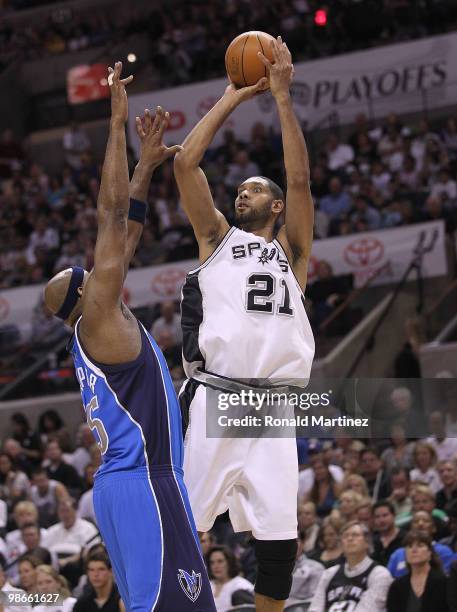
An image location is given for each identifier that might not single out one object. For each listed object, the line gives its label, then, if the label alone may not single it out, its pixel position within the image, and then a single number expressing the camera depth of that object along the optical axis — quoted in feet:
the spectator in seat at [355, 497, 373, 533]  30.91
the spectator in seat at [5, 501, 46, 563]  35.17
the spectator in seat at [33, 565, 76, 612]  29.43
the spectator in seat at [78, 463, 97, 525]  37.01
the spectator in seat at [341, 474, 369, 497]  32.76
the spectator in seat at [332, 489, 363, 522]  31.37
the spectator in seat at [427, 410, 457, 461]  33.15
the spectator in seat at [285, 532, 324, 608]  29.91
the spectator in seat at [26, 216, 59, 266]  59.52
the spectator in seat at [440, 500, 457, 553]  29.29
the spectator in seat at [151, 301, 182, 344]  46.91
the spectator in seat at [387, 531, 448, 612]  27.20
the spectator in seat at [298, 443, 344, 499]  35.01
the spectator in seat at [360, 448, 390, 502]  34.22
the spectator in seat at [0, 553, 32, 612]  29.30
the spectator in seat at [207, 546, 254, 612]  29.68
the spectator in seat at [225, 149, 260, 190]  57.77
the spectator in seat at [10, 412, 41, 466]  43.75
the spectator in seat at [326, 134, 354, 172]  56.44
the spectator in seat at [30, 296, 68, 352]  52.26
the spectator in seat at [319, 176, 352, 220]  52.54
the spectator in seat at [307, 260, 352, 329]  47.96
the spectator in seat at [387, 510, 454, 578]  28.55
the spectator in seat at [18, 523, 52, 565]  34.75
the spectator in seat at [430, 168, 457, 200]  49.78
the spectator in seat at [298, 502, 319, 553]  31.83
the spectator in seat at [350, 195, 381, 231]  50.01
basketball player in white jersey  19.69
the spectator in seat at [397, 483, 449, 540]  30.04
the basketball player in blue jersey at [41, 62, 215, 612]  16.96
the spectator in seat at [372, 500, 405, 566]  30.22
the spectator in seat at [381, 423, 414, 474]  34.45
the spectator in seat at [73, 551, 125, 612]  28.96
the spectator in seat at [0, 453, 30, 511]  39.31
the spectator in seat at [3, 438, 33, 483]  42.27
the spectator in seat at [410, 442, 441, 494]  33.53
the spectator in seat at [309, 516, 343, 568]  30.22
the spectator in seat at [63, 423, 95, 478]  41.37
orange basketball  20.86
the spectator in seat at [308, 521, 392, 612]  28.02
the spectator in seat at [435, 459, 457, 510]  31.71
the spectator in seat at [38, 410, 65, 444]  46.37
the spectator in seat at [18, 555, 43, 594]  31.12
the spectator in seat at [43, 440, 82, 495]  40.37
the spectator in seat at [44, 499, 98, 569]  34.78
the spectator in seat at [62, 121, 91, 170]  69.31
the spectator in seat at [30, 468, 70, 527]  37.68
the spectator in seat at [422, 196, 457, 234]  48.70
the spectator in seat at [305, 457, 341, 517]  34.53
